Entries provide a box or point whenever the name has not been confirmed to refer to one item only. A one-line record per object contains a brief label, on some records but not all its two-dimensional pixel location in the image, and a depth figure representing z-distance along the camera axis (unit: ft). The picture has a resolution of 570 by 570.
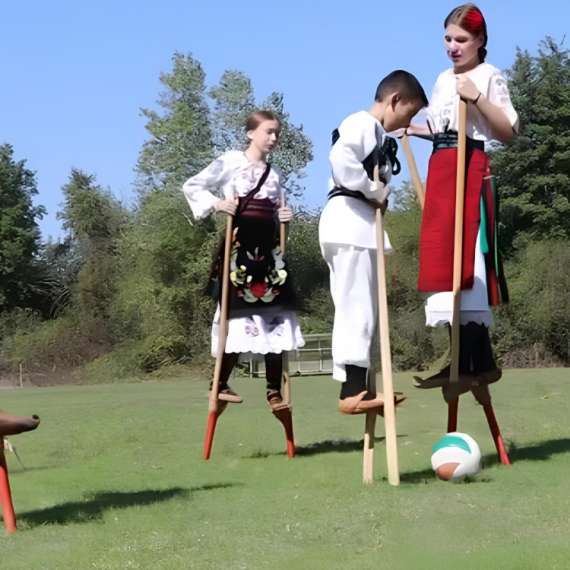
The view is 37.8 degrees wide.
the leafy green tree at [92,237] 86.74
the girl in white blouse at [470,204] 17.61
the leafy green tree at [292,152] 75.00
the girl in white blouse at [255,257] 21.38
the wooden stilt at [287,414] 21.17
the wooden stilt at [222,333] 21.12
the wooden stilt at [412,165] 18.43
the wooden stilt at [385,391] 15.78
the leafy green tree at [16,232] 87.15
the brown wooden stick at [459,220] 17.15
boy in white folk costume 16.31
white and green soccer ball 16.40
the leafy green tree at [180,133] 78.18
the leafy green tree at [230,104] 76.89
